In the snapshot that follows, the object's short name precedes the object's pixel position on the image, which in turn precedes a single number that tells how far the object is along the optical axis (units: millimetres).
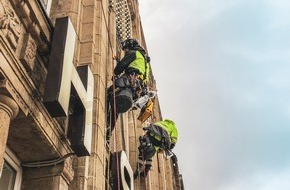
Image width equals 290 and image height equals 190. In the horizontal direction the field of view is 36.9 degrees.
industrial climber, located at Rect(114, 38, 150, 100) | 11508
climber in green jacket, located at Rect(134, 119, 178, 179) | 13742
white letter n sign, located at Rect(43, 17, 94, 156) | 6105
